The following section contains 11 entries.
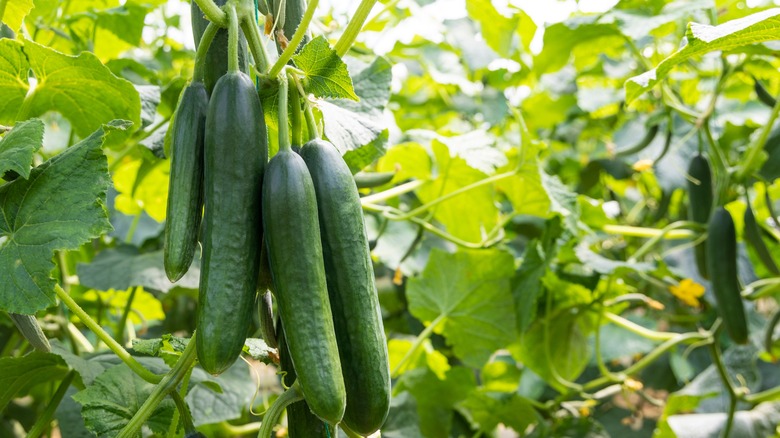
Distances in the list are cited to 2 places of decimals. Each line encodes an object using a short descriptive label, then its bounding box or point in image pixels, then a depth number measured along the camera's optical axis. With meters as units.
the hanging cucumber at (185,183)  0.78
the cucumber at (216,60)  0.90
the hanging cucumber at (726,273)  1.91
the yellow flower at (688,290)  2.21
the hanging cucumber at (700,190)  2.17
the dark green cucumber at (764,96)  2.03
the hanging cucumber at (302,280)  0.73
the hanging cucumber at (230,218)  0.74
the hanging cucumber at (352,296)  0.78
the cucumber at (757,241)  2.00
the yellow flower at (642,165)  2.21
